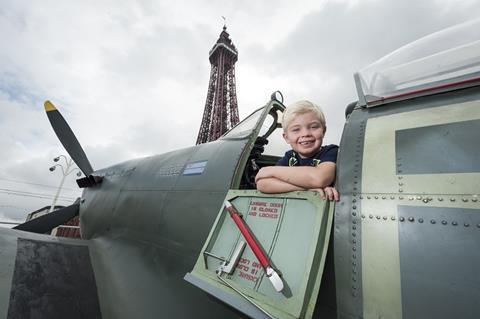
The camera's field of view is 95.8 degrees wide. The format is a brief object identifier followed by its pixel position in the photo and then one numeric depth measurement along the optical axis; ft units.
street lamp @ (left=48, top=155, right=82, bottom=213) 57.64
